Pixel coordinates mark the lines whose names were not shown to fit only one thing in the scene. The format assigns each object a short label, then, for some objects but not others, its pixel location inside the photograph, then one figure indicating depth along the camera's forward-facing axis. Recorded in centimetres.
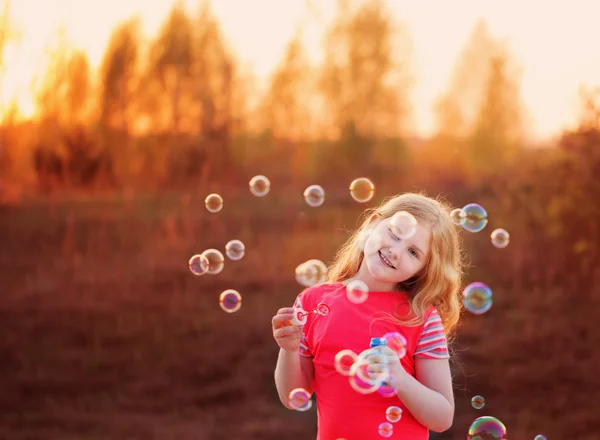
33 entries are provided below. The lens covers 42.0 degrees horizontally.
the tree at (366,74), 1120
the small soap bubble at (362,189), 348
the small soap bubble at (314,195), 362
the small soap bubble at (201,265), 347
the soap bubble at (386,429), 217
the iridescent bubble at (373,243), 225
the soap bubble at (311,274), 277
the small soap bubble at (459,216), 327
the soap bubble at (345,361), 213
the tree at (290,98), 1073
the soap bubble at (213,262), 347
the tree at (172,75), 1080
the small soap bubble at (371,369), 202
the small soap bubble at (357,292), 227
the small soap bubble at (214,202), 377
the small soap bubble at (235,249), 357
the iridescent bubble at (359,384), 206
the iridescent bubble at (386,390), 212
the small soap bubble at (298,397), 233
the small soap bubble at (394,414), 220
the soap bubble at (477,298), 304
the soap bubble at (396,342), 211
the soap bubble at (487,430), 290
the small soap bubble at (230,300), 326
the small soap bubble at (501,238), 350
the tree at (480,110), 1186
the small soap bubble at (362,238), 242
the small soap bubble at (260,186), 377
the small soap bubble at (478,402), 308
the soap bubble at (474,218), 326
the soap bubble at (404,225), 224
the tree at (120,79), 1060
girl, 216
